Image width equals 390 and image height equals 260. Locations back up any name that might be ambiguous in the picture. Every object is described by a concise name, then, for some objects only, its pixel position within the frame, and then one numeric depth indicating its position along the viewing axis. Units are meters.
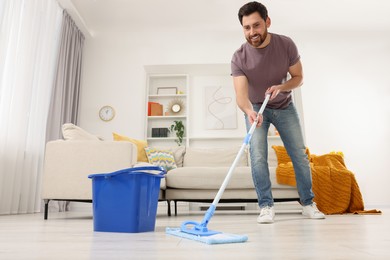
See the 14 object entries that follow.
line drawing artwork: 5.25
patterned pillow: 3.59
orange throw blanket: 2.98
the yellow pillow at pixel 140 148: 3.67
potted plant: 5.12
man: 1.97
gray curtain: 4.07
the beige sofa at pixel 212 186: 2.99
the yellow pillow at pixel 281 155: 3.54
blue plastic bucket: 1.43
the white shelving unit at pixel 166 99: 5.23
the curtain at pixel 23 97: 3.08
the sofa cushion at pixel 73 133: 2.72
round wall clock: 5.08
